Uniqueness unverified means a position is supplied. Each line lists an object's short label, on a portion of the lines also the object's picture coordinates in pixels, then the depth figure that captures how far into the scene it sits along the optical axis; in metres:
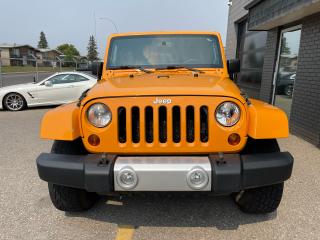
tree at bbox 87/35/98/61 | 99.88
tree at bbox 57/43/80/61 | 103.38
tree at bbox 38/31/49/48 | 115.81
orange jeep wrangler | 2.33
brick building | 5.75
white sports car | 9.92
